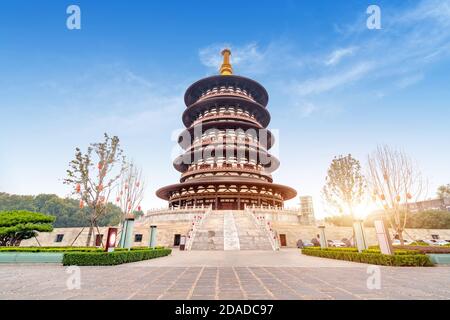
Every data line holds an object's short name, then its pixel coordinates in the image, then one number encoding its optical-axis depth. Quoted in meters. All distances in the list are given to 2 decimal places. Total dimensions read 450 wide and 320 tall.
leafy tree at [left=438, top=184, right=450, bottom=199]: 60.39
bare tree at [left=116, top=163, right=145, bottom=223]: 22.91
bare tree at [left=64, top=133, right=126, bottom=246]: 20.36
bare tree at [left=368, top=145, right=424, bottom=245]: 18.36
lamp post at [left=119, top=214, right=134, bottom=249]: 15.26
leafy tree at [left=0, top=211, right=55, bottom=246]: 17.17
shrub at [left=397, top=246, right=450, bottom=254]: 12.46
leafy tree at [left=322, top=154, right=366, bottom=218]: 25.95
